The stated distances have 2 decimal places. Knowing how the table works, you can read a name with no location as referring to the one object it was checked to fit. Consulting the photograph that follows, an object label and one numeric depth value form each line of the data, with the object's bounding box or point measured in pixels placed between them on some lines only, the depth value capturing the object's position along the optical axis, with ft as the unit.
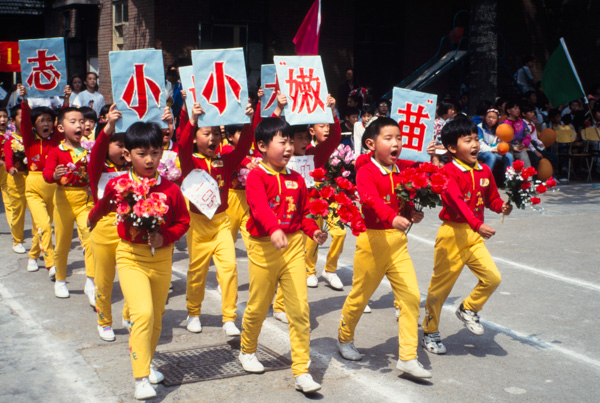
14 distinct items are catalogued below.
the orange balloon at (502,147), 45.65
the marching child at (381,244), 17.54
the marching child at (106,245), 20.07
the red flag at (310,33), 30.84
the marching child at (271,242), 16.94
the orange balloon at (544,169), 48.55
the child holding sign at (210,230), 20.48
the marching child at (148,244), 16.19
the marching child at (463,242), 19.25
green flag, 47.96
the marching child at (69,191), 23.48
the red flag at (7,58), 36.55
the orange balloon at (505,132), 47.26
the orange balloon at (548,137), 51.42
